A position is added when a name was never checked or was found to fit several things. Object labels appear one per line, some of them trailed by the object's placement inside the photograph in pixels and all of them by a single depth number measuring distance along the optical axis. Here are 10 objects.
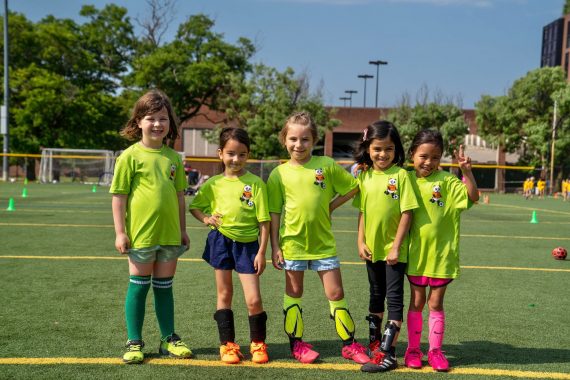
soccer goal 36.31
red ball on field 8.77
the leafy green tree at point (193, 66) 43.22
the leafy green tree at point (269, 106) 38.66
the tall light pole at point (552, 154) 40.84
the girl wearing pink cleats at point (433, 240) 3.92
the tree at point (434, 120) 45.41
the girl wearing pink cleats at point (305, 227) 4.01
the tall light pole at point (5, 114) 34.28
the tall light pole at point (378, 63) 57.84
